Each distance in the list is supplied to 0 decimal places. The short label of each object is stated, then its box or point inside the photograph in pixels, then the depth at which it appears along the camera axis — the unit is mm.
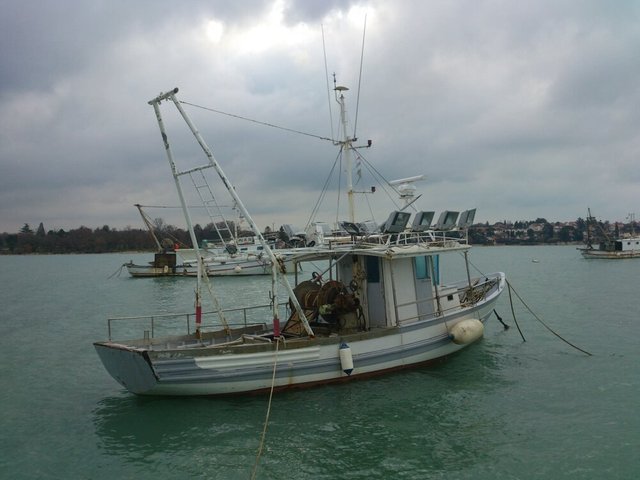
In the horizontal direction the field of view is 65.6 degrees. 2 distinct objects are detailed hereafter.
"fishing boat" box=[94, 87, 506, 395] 10672
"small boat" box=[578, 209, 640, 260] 73438
